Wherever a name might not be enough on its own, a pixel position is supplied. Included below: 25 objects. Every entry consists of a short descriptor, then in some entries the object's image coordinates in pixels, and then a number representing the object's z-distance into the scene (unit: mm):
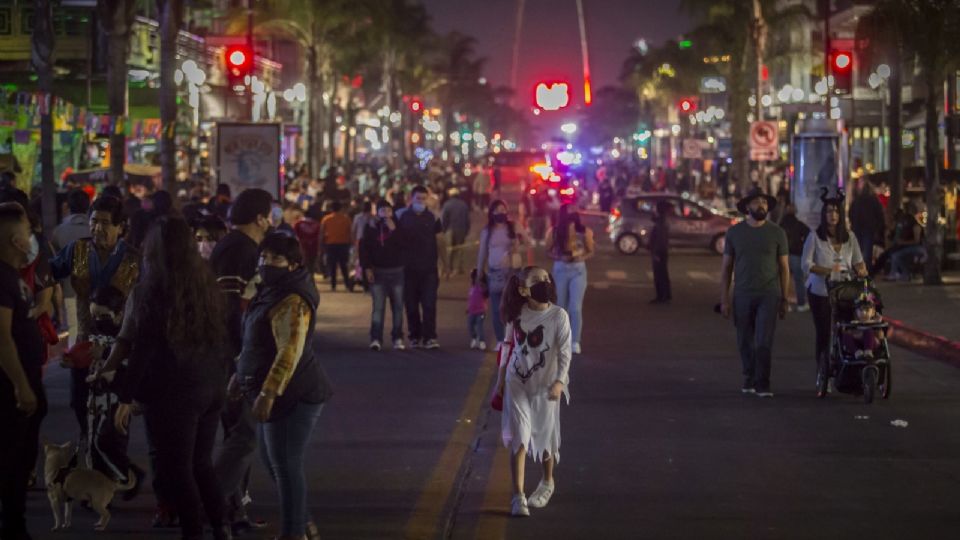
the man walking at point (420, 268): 18609
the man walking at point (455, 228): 32250
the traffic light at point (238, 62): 31000
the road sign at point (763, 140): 44281
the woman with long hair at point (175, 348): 7574
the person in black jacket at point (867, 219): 27906
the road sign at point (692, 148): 63969
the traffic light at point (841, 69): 32500
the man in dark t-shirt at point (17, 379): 7809
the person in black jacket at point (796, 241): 22828
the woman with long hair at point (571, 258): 17453
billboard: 28875
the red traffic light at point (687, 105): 74731
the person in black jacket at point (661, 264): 25516
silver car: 39625
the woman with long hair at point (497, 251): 17672
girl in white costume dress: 9242
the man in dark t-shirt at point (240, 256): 9148
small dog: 8617
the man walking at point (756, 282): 14266
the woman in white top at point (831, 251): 14656
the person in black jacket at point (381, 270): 18531
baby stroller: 14164
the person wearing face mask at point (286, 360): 7703
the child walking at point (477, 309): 17766
